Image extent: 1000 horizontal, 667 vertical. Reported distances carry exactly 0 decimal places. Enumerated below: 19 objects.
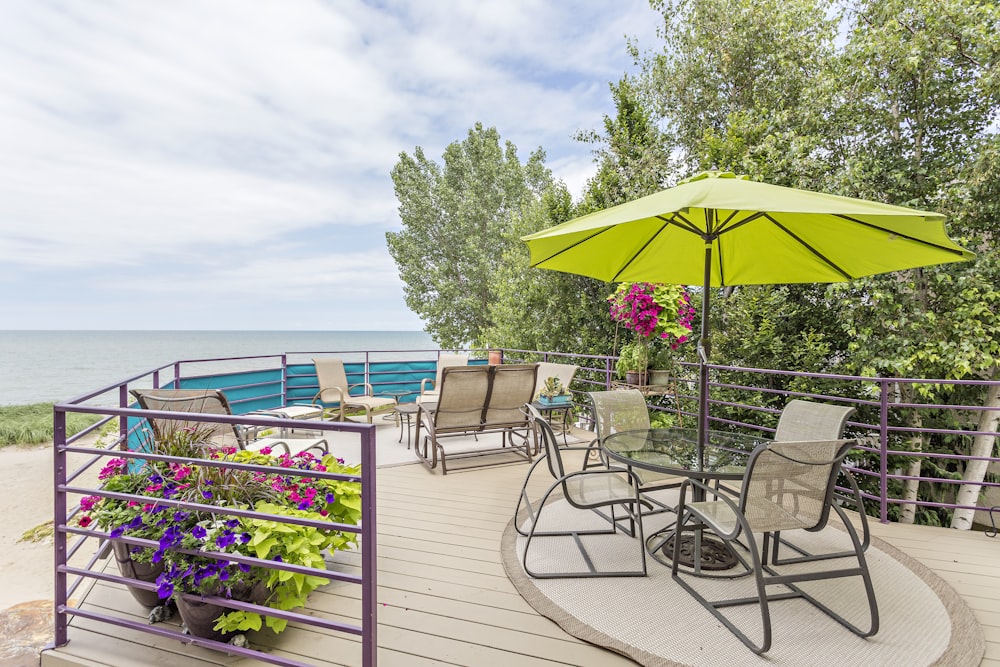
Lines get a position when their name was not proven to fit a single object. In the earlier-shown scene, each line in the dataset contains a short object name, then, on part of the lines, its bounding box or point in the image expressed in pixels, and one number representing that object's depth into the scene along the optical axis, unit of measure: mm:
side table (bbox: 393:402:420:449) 5390
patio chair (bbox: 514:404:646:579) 2582
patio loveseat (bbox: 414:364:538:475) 4453
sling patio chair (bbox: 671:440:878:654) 1979
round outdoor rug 1946
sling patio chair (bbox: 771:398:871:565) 2609
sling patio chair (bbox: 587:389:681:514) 3357
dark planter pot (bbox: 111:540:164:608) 2150
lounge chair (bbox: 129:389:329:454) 3418
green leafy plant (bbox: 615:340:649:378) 5238
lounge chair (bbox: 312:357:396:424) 6449
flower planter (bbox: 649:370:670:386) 5363
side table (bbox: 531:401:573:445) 5090
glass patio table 2436
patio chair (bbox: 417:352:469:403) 6581
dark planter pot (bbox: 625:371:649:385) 5277
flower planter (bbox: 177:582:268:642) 1956
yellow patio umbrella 2090
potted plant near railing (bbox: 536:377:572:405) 5301
